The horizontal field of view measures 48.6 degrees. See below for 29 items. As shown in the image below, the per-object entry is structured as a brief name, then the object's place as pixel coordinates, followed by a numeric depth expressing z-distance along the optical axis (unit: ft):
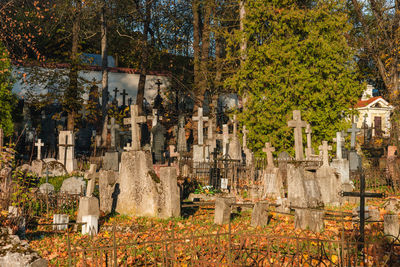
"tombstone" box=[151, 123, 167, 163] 66.18
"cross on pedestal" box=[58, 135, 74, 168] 61.41
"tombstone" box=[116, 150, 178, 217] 33.09
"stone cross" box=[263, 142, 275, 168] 46.65
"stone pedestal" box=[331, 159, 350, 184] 48.26
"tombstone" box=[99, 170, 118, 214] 33.96
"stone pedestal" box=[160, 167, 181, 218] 32.14
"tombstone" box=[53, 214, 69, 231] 28.27
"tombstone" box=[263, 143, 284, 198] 42.70
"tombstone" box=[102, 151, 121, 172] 55.77
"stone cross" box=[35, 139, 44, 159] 59.50
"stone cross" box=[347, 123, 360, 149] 64.28
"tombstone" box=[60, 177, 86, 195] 36.94
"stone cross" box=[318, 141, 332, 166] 43.50
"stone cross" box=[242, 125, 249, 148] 64.69
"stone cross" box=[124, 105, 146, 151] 36.52
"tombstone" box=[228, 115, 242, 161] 59.11
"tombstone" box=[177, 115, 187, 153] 64.03
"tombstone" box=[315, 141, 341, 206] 40.11
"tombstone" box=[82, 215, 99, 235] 27.91
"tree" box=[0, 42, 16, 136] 67.05
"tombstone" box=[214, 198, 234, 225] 30.09
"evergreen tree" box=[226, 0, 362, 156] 64.18
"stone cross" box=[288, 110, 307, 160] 39.73
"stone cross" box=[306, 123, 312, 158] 56.71
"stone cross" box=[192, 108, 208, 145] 63.45
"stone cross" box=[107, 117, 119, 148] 66.72
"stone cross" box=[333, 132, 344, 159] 53.36
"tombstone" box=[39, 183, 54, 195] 36.24
